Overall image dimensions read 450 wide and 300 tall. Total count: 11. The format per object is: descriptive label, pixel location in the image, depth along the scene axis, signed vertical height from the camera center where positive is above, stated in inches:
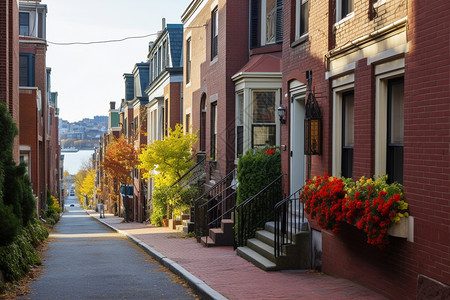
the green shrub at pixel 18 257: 444.8 -89.3
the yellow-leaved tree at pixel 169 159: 989.8 -19.4
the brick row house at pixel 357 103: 315.6 +32.8
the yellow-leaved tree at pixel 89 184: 4357.8 -261.7
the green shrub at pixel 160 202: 1011.2 -92.7
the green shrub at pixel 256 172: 622.2 -25.1
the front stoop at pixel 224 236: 674.8 -97.1
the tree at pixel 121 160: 1724.9 -37.6
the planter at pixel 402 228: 338.3 -44.2
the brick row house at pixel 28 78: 727.7 +111.6
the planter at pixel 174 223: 1008.2 -123.9
